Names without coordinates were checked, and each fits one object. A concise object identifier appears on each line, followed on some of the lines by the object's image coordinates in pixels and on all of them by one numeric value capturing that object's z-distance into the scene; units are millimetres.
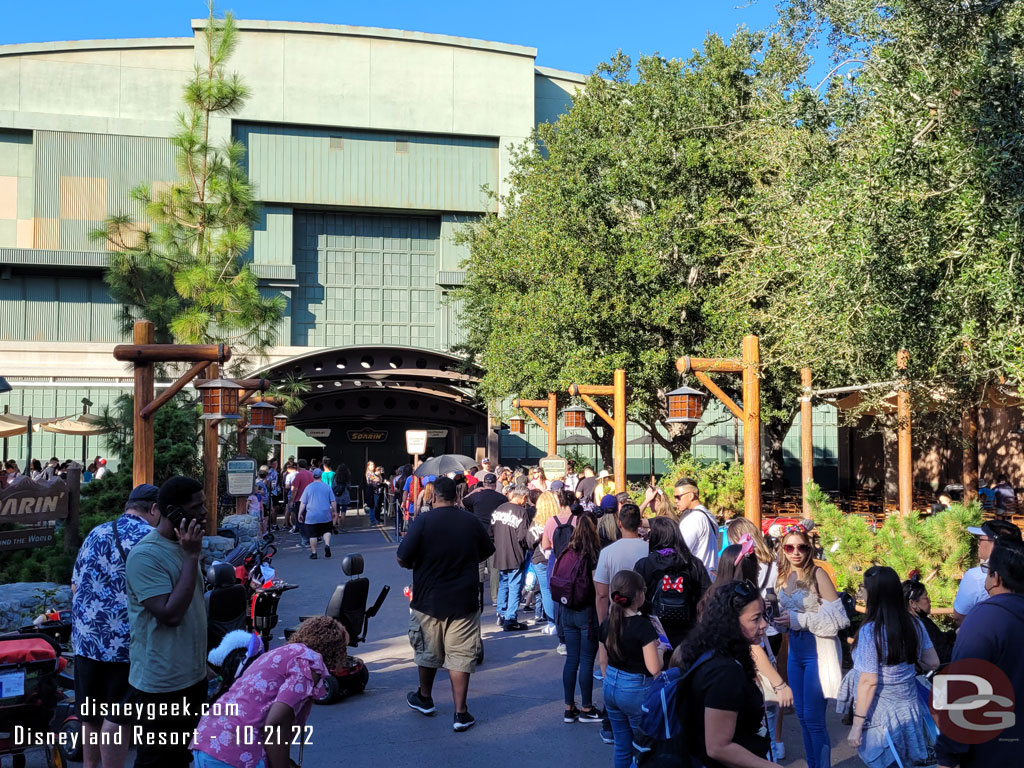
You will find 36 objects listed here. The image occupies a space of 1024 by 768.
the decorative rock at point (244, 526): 14269
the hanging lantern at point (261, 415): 18562
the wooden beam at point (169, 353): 10555
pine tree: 16844
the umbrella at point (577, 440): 31109
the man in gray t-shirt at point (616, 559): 6426
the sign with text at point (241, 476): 15000
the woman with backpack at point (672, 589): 6145
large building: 33125
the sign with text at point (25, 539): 9914
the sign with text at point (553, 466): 15977
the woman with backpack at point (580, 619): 6926
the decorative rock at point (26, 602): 7789
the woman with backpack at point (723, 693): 3381
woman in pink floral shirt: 3867
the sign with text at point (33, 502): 9828
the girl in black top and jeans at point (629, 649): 5059
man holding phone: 4219
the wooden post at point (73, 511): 10625
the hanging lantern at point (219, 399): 13461
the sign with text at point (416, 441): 21891
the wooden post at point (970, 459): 18281
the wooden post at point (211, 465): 14875
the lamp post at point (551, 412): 22125
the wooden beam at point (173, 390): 10719
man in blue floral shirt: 4707
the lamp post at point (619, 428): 15664
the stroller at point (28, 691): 5352
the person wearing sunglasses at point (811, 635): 5523
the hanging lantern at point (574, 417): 18922
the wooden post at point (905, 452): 13258
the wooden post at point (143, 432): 10734
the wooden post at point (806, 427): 16109
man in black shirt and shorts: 6902
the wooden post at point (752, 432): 10500
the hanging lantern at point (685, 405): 12172
